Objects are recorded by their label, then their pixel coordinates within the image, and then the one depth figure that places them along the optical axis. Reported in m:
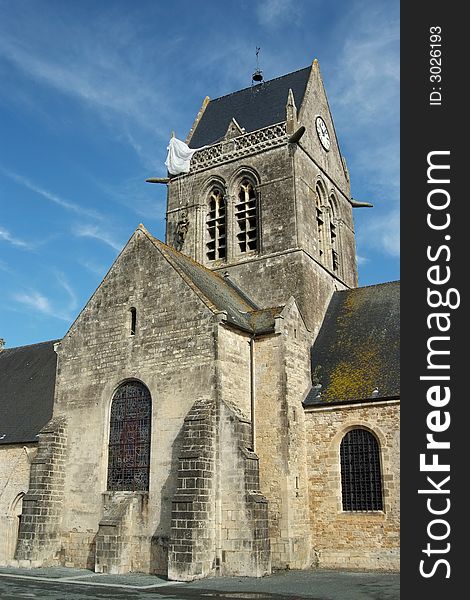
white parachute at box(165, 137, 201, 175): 24.48
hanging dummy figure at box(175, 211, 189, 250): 23.59
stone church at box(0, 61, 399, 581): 14.87
